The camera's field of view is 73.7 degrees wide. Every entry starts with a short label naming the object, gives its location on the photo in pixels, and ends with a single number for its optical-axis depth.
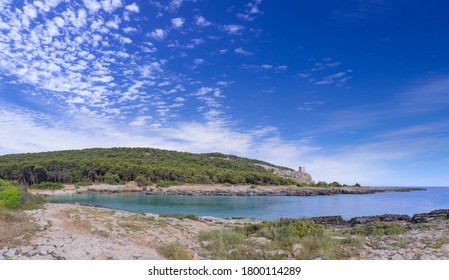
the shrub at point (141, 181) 82.91
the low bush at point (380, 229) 18.86
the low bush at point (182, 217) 24.91
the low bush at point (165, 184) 82.51
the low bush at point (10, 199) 19.27
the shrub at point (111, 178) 82.88
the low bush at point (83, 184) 77.54
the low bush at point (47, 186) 70.91
